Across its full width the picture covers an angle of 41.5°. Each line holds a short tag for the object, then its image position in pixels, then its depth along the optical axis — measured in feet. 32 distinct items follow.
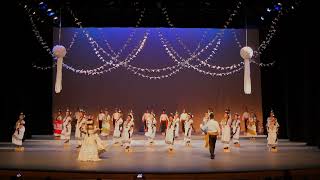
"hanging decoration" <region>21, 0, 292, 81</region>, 55.31
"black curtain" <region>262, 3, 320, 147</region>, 38.51
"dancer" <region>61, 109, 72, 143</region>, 42.60
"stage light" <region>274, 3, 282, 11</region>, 42.67
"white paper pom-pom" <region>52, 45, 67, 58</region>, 42.91
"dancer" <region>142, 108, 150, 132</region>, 51.64
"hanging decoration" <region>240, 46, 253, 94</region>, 43.29
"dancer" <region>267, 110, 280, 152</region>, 36.65
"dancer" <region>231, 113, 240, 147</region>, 40.37
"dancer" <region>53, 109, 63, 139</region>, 47.97
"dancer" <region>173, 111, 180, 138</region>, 38.43
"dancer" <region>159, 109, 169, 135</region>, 53.16
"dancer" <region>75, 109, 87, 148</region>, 39.45
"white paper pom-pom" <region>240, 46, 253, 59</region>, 43.24
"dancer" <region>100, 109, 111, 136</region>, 47.59
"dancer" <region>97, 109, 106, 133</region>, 51.57
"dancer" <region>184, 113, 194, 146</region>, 40.14
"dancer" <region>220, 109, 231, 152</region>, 36.86
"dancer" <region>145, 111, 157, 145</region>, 40.68
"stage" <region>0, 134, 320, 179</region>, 24.29
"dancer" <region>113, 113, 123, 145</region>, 40.74
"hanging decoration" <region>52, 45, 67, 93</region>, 42.98
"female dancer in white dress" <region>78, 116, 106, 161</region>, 28.78
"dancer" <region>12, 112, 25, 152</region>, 37.14
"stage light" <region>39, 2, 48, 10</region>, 43.54
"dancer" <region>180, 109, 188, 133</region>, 50.74
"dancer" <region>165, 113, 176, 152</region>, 36.50
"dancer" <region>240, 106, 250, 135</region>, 53.23
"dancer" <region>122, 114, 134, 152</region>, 36.44
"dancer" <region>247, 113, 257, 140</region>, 48.60
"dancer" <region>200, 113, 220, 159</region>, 30.22
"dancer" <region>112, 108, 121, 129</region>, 51.56
